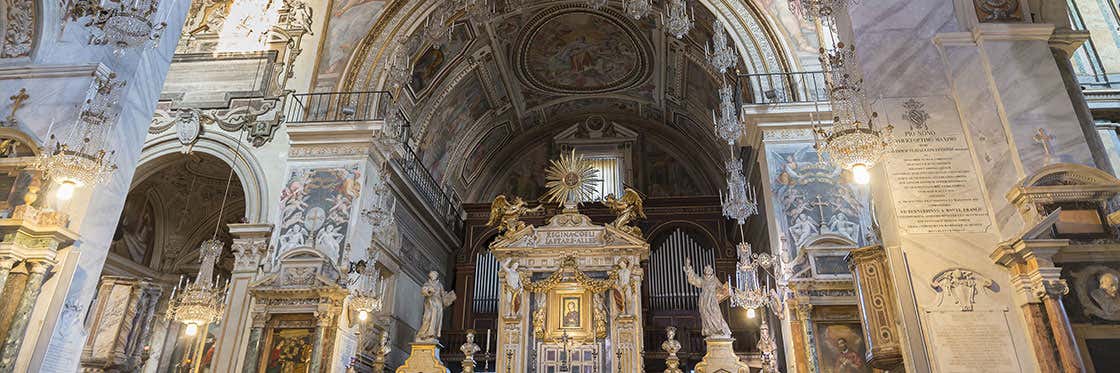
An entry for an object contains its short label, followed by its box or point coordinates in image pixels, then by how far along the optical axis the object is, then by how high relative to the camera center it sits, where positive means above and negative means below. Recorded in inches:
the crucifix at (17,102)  287.6 +154.5
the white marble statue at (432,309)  465.7 +116.1
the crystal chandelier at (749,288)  371.2 +106.4
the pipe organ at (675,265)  639.8 +204.9
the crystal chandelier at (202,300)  385.7 +99.4
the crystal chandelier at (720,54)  368.8 +226.4
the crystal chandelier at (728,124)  358.6 +186.1
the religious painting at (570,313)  523.2 +128.5
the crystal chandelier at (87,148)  250.5 +124.0
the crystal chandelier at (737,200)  381.1 +155.0
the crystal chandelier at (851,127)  245.1 +127.7
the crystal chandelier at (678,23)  354.6 +230.8
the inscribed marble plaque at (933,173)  252.4 +114.2
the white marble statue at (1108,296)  225.3 +61.0
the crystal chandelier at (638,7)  395.1 +269.0
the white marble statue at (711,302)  433.4 +114.2
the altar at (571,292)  510.9 +144.7
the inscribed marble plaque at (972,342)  228.5 +47.2
